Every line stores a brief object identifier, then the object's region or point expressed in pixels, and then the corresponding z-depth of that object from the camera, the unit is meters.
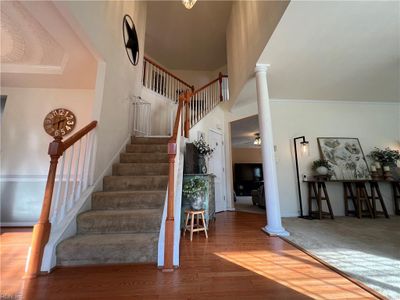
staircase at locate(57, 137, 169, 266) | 1.75
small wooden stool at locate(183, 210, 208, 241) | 2.58
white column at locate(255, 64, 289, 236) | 2.77
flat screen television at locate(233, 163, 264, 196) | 9.77
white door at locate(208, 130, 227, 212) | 4.84
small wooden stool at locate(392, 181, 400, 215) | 4.17
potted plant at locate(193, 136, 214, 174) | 3.61
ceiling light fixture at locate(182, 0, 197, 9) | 2.60
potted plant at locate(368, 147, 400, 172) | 4.10
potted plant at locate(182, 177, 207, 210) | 2.79
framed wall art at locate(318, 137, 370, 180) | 4.23
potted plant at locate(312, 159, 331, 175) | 3.92
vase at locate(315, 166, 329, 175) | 3.91
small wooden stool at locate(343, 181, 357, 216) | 4.04
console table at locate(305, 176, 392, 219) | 3.80
